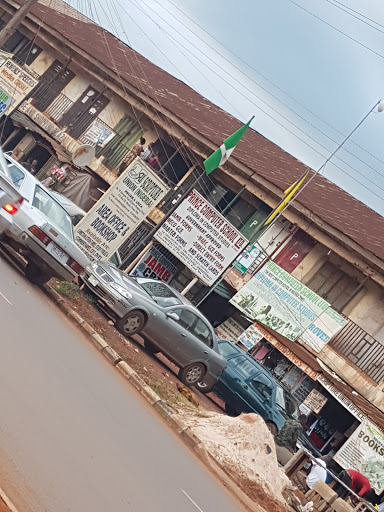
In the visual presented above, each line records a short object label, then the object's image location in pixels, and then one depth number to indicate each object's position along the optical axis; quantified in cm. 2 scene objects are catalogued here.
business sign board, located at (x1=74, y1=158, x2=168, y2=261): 1998
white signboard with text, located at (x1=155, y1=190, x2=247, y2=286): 2341
